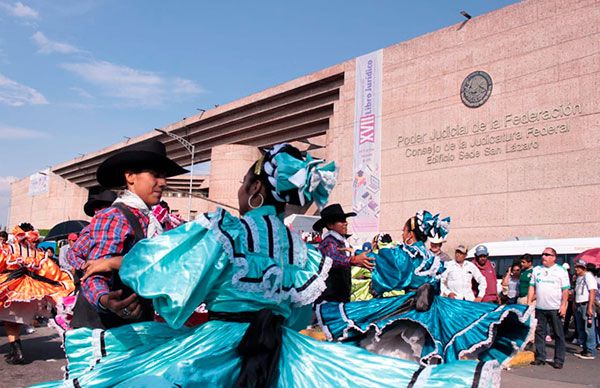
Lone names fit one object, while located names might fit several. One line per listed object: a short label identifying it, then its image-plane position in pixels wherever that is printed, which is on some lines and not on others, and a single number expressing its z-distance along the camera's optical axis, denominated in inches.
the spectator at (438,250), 377.5
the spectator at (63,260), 496.1
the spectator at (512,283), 511.5
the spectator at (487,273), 415.3
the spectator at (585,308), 425.7
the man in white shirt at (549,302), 381.1
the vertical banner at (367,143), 1130.0
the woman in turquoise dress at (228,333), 101.2
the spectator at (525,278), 465.7
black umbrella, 513.0
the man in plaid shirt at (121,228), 118.0
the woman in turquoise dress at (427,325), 215.5
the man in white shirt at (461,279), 381.4
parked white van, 563.5
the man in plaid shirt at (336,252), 295.6
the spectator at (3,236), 405.9
